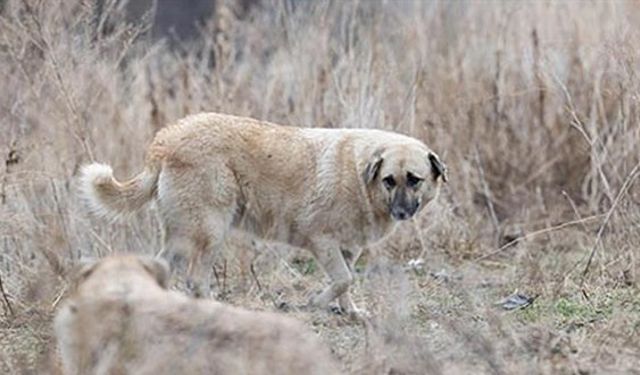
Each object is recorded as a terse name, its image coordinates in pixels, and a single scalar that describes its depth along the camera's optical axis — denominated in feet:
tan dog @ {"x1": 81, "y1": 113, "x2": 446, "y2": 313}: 59.93
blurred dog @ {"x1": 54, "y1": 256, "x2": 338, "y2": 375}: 38.06
